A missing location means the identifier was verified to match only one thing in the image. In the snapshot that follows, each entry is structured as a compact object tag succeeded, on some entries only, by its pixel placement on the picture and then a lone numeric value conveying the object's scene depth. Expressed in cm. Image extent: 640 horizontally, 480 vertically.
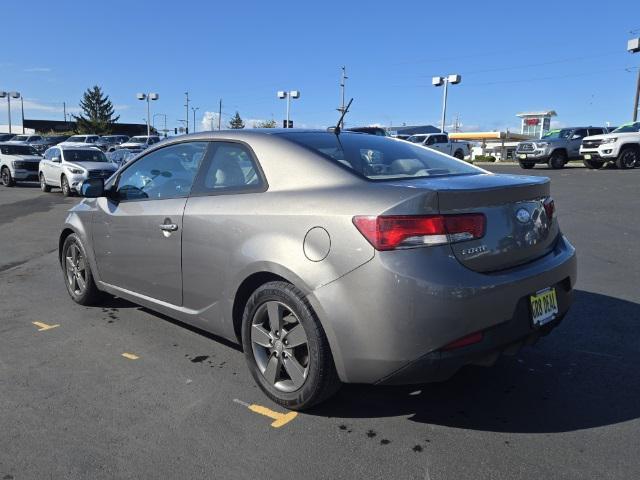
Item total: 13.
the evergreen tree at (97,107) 10875
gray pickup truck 2345
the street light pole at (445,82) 4625
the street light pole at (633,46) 3570
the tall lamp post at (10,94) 7650
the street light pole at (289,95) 5191
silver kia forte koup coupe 267
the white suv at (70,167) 1734
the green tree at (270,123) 7412
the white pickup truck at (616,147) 2098
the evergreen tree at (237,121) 9439
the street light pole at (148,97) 6375
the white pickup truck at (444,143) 2966
